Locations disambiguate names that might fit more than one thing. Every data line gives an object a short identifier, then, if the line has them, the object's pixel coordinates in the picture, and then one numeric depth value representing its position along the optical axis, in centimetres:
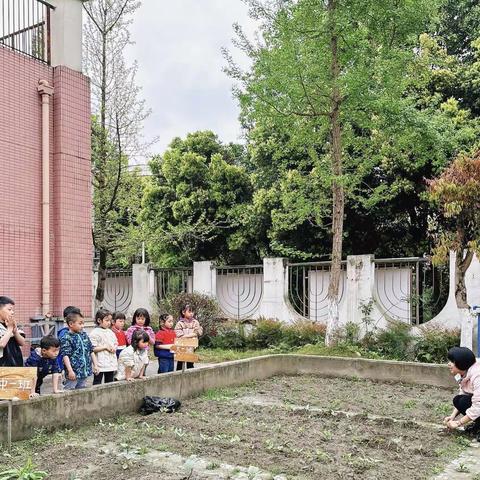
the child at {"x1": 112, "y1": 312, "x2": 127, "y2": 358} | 848
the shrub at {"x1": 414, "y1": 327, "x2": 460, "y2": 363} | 1091
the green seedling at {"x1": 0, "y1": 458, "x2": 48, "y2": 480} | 482
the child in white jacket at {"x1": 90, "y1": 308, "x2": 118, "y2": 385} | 772
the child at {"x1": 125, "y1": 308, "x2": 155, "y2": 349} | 852
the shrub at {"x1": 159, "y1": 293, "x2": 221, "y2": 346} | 1419
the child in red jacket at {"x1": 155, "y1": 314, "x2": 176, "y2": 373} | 896
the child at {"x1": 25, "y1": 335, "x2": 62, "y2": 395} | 671
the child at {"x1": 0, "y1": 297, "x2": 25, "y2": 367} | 644
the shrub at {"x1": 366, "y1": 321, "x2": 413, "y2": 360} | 1155
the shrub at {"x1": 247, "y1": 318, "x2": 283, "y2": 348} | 1332
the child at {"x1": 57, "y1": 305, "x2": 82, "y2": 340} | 704
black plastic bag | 744
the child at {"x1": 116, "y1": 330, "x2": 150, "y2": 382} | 772
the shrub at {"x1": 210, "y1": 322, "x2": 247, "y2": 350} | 1377
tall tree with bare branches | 1480
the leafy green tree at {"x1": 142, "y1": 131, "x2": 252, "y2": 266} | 1770
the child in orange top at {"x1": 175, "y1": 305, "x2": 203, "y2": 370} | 968
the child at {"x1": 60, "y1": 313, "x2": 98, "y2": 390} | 696
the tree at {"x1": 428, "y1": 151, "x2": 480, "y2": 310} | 957
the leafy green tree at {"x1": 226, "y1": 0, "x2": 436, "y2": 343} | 1126
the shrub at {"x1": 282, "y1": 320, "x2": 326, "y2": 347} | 1280
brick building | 922
